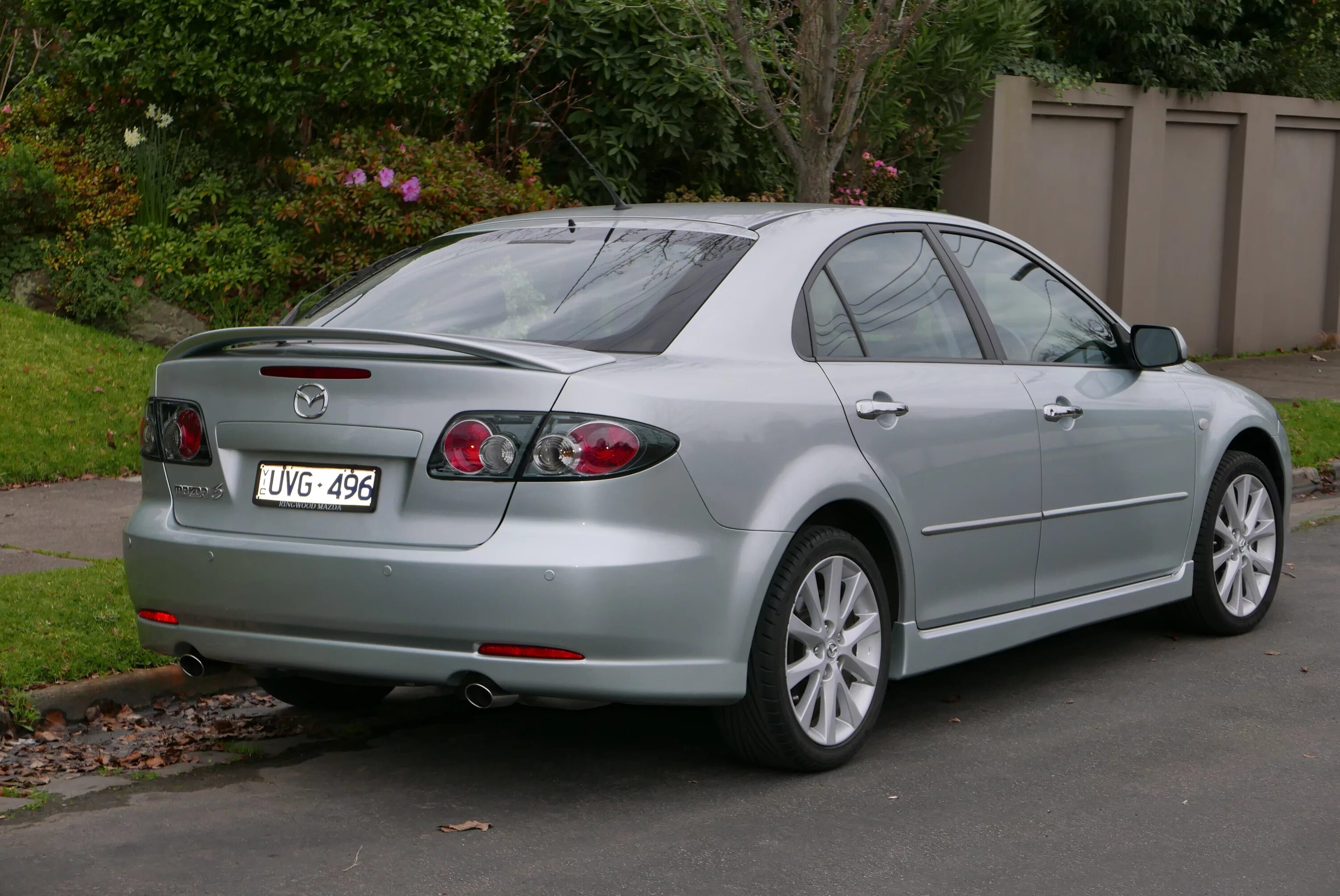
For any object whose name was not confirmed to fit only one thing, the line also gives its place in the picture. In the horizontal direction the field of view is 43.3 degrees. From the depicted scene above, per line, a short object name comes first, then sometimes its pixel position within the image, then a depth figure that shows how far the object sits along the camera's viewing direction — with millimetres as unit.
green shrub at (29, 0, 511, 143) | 10836
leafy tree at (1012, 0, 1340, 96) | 16062
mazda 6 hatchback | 4219
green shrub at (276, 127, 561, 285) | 10812
